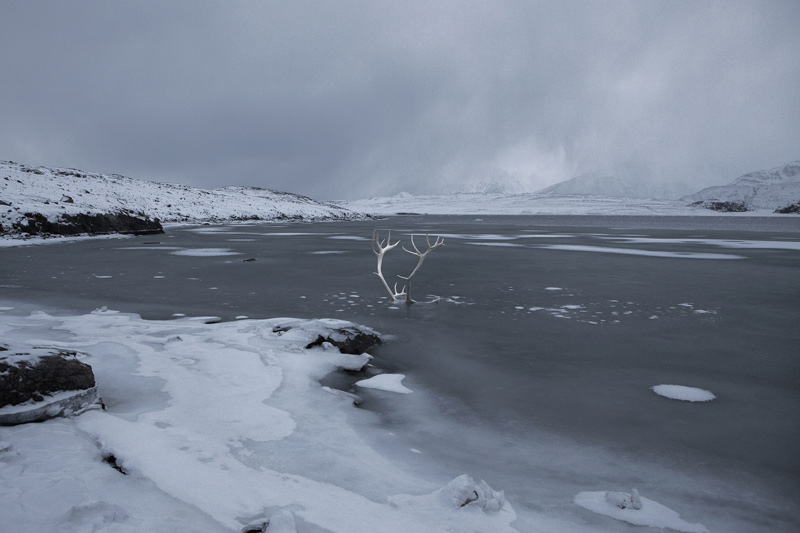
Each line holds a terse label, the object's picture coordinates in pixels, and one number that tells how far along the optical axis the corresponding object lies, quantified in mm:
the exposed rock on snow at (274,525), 2684
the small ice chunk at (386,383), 5398
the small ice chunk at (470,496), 3062
